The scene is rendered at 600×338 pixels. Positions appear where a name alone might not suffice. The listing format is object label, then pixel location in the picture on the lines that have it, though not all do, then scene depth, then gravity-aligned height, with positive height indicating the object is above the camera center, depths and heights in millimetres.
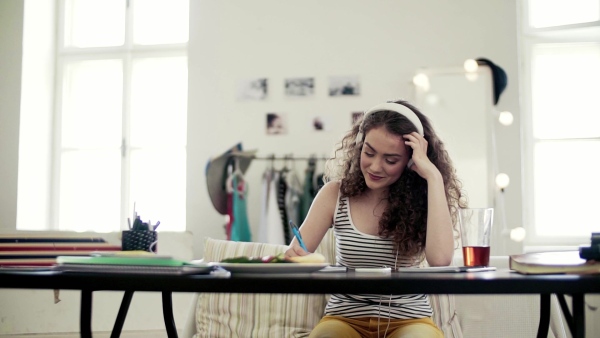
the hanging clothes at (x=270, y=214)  4176 -81
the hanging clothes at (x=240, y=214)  4262 -84
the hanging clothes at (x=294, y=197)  4215 +28
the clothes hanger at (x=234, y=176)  4359 +159
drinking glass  1541 -72
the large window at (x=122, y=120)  4980 +612
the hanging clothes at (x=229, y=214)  4312 -85
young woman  1713 -34
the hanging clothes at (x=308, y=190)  4207 +73
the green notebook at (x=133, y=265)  1175 -116
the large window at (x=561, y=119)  4473 +570
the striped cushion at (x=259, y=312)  2176 -372
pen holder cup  1440 -86
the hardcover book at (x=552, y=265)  1211 -116
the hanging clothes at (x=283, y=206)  4211 -30
